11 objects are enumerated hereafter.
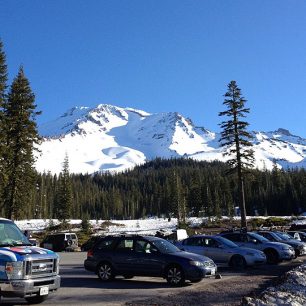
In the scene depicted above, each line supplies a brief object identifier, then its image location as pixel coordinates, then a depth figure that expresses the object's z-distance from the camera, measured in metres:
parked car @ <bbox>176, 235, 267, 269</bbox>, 20.64
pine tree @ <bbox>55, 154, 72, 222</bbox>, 83.88
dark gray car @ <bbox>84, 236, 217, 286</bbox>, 15.38
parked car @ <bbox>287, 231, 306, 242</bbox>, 34.60
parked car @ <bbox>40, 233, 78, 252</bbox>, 42.09
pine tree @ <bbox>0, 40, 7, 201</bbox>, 32.69
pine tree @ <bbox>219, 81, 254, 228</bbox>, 42.47
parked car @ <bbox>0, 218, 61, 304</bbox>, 10.21
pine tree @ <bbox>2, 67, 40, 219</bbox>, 34.72
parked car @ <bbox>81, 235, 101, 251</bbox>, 41.66
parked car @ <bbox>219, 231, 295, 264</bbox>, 23.78
